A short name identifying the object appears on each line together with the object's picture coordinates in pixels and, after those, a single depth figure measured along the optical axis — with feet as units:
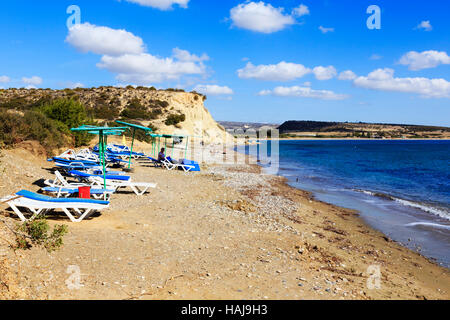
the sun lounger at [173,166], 64.54
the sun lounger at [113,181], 37.32
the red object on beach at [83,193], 29.26
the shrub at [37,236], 17.01
